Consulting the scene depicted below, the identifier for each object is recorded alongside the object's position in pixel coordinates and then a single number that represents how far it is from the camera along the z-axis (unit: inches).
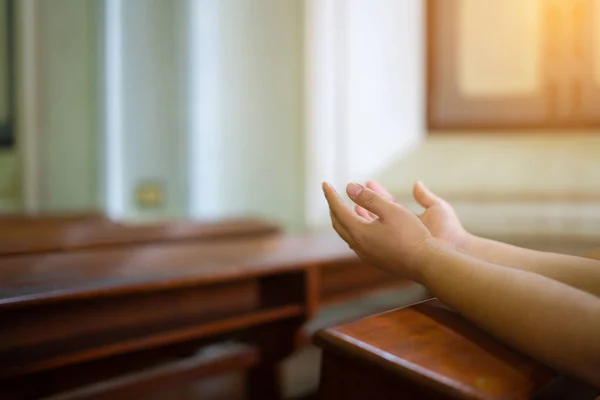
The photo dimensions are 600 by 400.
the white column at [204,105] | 86.4
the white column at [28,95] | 91.7
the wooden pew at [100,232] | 55.3
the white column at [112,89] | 90.7
